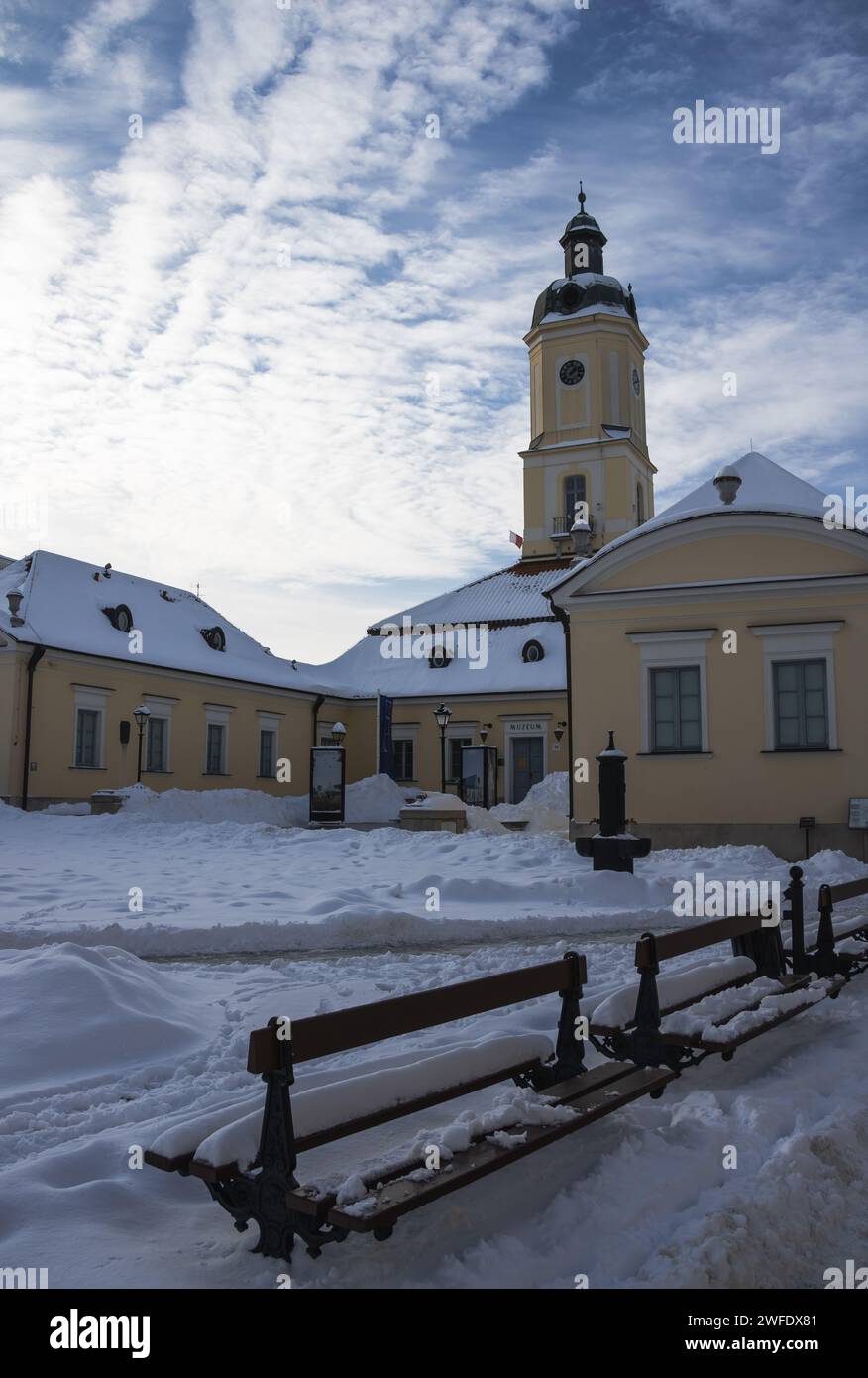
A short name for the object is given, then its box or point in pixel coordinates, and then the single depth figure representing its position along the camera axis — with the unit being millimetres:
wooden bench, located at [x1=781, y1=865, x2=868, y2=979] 7621
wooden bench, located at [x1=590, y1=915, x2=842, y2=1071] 5414
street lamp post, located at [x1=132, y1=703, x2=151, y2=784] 26219
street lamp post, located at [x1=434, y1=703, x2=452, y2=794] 28281
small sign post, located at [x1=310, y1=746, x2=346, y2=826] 24594
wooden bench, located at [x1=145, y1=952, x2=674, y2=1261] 3412
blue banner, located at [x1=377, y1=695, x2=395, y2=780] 31781
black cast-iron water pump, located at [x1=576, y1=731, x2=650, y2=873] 13547
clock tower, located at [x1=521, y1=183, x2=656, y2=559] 41188
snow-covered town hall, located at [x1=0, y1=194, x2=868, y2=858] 17453
